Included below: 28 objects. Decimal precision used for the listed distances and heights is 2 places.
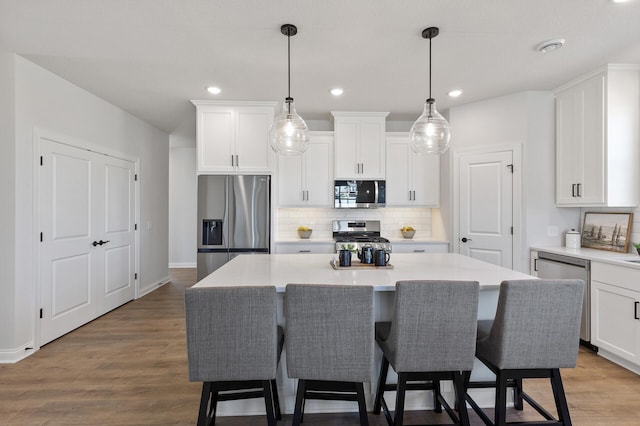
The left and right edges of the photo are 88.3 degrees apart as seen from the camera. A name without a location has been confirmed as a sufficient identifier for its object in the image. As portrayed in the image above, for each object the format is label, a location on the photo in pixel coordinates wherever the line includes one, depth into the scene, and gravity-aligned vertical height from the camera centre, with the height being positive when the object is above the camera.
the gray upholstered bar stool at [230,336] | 1.46 -0.57
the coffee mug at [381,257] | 2.23 -0.32
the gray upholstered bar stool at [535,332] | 1.53 -0.57
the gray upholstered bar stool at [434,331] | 1.50 -0.56
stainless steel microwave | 4.44 +0.23
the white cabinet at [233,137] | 4.02 +0.91
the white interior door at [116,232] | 3.95 -0.27
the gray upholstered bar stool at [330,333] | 1.47 -0.56
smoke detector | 2.53 +1.30
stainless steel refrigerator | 3.92 -0.10
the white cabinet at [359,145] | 4.44 +0.89
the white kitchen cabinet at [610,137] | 3.00 +0.68
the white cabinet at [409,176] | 4.55 +0.48
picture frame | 3.10 -0.20
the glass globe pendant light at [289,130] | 2.36 +0.59
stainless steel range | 4.71 -0.26
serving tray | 2.22 -0.38
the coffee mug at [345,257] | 2.25 -0.32
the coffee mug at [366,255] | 2.32 -0.31
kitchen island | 1.82 -0.39
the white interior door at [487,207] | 3.74 +0.04
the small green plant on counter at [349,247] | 2.41 -0.28
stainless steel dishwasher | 2.87 -0.57
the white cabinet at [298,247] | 4.17 -0.46
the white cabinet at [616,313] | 2.47 -0.81
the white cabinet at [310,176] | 4.47 +0.47
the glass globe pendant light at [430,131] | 2.33 +0.57
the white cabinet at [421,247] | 4.28 -0.47
